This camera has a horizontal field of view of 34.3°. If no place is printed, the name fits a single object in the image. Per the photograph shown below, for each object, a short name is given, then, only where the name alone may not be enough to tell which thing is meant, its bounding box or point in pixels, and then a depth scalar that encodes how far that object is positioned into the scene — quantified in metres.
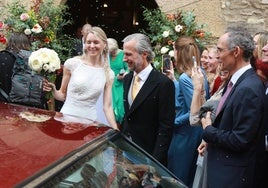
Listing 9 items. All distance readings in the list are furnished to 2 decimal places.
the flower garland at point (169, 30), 6.37
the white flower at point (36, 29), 6.63
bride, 4.21
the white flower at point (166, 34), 6.29
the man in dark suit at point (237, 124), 2.97
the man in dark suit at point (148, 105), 3.61
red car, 1.69
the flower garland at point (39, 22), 6.67
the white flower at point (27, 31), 6.59
